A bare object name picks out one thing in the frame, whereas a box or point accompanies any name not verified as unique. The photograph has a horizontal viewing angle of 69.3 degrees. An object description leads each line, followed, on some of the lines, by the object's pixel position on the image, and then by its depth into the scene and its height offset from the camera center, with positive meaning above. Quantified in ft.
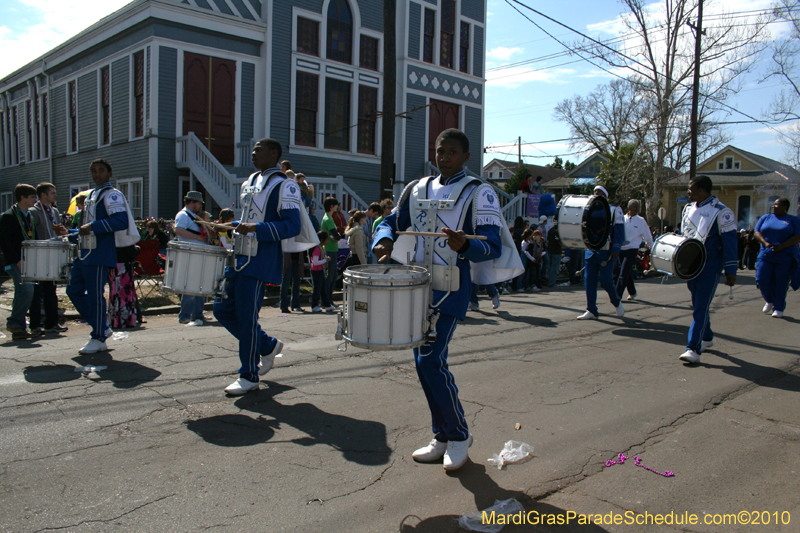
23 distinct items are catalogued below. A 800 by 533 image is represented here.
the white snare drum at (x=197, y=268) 16.78 -1.19
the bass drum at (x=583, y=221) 30.04 +0.92
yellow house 138.41 +14.24
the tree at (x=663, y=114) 106.11 +24.30
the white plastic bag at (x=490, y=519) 9.98 -4.99
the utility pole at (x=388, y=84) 44.11 +11.46
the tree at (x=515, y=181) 153.20 +15.65
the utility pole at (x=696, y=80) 85.92 +24.26
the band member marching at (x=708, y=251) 22.25 -0.30
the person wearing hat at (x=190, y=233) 26.55 -0.26
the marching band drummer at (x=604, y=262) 31.63 -1.28
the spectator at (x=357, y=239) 35.17 -0.42
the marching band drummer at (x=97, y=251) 20.27 -0.92
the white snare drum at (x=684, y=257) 22.35 -0.60
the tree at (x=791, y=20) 86.54 +35.16
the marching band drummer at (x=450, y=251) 11.74 -0.33
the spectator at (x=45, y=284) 25.64 -2.72
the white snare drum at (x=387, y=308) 10.72 -1.41
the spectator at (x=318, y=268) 33.45 -2.15
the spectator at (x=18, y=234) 24.49 -0.50
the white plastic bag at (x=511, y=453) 12.67 -4.85
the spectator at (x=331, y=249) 34.86 -1.06
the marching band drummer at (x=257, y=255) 16.58 -0.74
